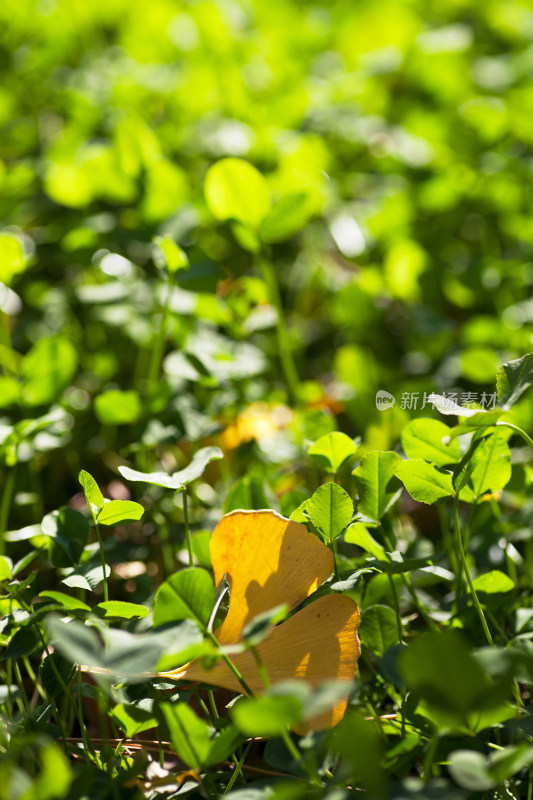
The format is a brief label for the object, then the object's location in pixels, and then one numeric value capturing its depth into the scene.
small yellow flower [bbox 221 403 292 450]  0.85
